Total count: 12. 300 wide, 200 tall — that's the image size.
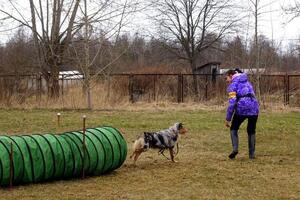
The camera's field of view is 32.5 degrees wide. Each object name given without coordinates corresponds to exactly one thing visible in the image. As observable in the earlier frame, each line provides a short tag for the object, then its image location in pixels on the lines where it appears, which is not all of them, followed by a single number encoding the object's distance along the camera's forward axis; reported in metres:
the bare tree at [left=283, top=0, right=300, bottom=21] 18.86
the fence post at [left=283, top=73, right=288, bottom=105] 24.22
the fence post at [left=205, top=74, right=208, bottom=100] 25.90
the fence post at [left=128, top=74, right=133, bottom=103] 25.16
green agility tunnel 7.28
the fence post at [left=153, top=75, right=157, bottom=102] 25.10
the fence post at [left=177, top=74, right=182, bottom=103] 25.59
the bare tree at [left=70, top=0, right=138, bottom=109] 21.52
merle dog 8.92
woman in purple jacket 9.41
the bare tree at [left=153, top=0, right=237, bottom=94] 34.47
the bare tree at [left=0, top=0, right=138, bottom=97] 25.38
